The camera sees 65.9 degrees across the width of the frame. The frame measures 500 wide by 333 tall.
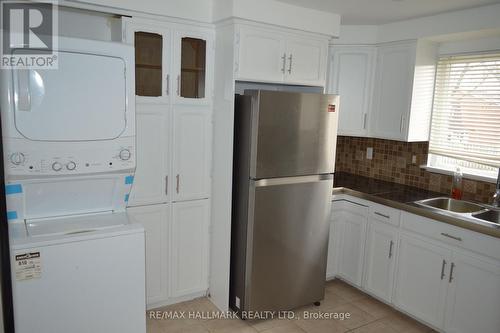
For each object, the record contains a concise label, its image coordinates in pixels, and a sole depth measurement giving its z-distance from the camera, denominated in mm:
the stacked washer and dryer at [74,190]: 1849
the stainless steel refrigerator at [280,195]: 2611
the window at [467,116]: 2990
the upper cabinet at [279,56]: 2645
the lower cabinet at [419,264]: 2416
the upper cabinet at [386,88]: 3211
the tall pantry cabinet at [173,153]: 2658
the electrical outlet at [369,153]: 3859
